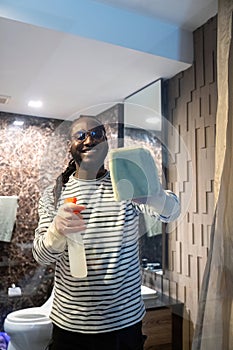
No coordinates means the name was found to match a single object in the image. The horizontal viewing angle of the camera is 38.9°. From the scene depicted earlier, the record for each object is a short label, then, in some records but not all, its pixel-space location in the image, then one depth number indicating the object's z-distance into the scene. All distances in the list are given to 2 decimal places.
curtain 1.26
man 1.02
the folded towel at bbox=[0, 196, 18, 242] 1.97
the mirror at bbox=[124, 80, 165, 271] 1.47
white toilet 1.51
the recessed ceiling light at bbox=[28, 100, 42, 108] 1.75
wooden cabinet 1.44
